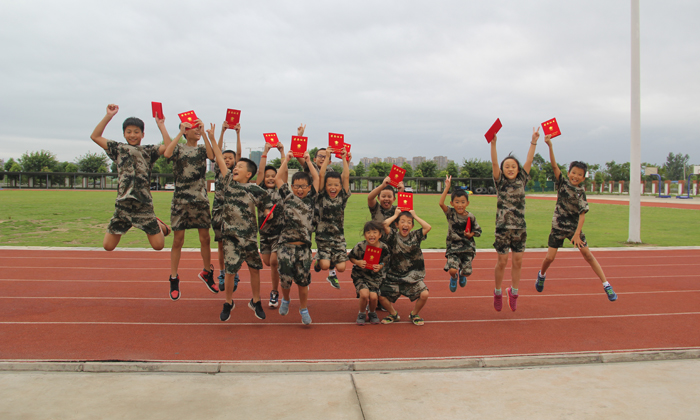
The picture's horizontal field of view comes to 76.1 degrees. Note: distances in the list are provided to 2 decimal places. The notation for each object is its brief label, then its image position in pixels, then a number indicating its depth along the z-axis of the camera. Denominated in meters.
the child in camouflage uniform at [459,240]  6.12
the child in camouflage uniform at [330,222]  5.74
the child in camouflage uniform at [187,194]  5.75
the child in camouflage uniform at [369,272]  5.13
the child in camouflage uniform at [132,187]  5.41
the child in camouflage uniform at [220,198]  6.00
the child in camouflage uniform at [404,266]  5.28
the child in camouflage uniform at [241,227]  5.11
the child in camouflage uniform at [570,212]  5.91
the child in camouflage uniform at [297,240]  5.06
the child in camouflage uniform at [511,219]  5.71
